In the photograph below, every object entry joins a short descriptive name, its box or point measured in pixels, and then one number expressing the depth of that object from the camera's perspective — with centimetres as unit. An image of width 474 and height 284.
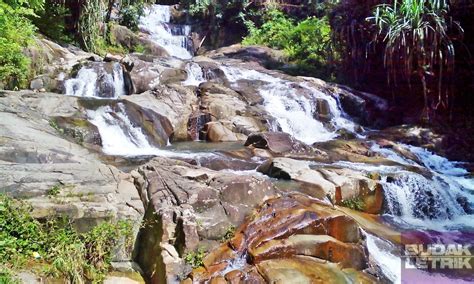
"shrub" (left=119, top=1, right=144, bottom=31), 1792
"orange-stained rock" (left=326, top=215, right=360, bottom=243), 445
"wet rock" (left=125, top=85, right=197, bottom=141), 966
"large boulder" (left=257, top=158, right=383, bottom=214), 613
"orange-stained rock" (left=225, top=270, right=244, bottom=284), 369
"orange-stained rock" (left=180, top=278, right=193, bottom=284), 379
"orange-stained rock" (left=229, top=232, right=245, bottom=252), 409
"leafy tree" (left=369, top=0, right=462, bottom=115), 1037
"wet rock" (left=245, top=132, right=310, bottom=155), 837
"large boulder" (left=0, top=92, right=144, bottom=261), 414
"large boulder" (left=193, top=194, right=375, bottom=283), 384
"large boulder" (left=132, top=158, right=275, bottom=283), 407
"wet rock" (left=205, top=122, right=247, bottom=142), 954
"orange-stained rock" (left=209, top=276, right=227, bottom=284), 372
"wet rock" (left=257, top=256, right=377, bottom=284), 369
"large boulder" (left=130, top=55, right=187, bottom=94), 1127
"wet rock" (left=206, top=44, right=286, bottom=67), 1675
